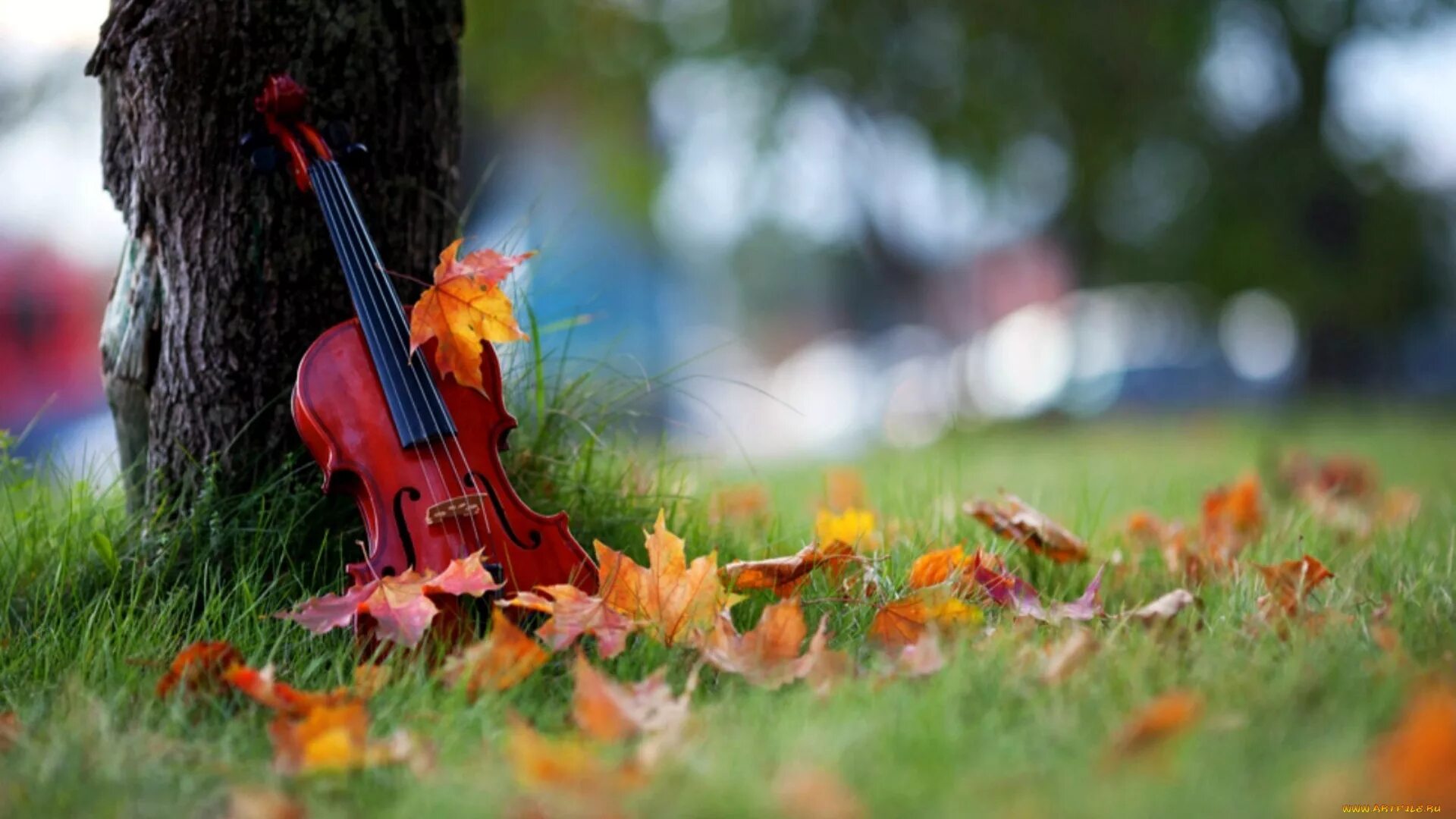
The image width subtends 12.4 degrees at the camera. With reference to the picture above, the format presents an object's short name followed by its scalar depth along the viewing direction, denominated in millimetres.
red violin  5043
